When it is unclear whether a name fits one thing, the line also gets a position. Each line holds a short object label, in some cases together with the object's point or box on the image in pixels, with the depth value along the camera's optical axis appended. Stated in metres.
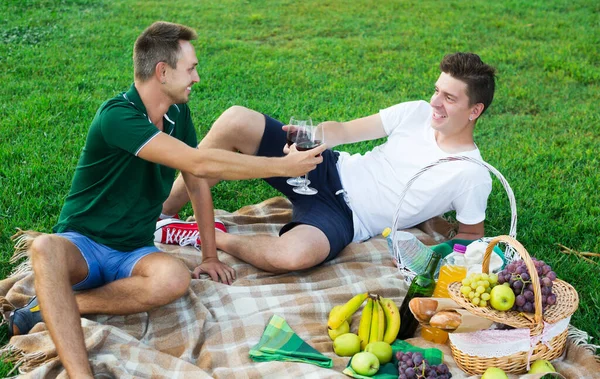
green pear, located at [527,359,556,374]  3.89
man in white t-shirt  5.03
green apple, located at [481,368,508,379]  3.76
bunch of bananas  4.19
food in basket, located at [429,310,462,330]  3.91
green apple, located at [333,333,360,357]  4.17
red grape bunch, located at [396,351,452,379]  3.76
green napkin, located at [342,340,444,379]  3.88
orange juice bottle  4.28
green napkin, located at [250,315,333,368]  4.05
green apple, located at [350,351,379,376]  3.87
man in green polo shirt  4.14
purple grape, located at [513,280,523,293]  3.84
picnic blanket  3.97
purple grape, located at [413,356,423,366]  3.79
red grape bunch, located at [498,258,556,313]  3.82
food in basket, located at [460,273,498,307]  3.83
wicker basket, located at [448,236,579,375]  3.78
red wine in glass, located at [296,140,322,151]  4.38
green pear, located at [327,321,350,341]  4.32
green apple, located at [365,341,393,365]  4.00
